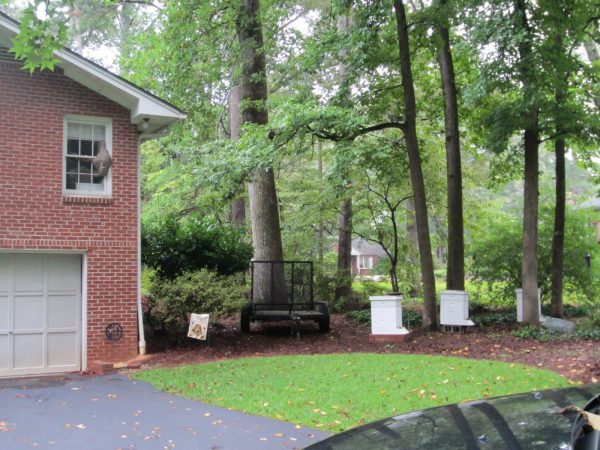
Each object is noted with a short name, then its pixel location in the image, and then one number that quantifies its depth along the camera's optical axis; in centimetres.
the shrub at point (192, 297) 1243
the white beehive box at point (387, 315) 1300
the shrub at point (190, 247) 1373
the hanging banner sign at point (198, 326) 1205
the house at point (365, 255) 6159
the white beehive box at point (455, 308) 1378
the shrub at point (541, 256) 1709
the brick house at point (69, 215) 1134
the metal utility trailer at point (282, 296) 1455
